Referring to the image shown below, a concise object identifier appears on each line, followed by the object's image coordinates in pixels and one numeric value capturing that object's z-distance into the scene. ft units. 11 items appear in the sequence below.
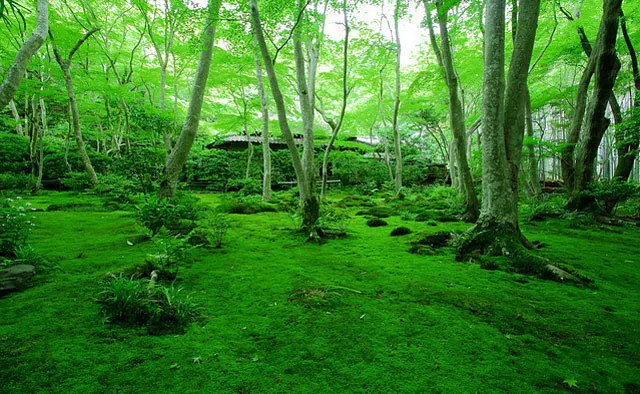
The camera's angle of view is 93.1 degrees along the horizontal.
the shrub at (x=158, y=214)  16.25
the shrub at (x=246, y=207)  29.45
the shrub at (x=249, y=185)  47.36
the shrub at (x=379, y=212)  29.89
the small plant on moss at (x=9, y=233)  11.83
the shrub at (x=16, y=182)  33.86
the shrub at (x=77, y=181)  36.22
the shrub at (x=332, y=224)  20.12
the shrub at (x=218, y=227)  16.58
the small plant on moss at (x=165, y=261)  11.62
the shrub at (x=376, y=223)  24.41
